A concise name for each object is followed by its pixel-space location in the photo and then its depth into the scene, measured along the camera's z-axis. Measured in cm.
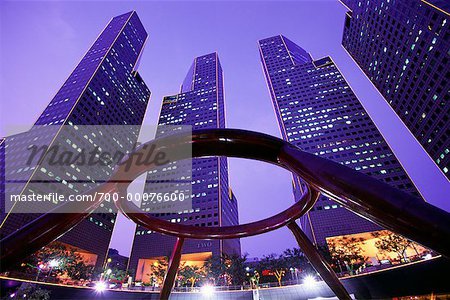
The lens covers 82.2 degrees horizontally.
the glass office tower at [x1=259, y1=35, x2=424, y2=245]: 7500
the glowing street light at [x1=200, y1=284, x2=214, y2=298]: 3747
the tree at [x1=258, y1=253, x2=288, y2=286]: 5584
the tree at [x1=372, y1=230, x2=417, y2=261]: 4732
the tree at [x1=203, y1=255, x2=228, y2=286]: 5362
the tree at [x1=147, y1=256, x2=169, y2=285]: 6199
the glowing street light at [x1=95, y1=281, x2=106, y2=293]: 3267
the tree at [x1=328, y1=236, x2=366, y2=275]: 5796
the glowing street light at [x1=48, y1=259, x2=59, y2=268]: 4306
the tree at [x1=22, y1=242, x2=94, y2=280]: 4400
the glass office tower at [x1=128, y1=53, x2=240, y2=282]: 8719
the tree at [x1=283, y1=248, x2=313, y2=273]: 5044
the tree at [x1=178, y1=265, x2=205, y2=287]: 5293
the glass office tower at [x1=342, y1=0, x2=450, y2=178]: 6301
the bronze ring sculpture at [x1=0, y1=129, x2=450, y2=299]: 425
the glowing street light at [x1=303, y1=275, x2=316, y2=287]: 3405
